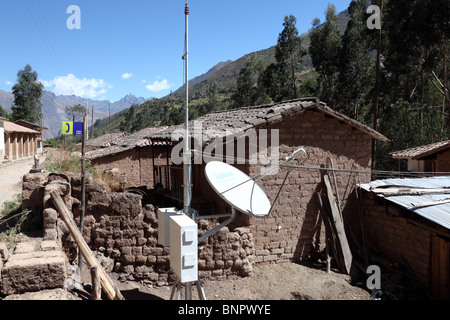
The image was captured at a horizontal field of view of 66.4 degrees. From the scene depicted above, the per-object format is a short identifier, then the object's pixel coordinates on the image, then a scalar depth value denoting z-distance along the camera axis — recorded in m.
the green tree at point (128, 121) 61.32
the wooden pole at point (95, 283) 4.59
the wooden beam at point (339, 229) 8.81
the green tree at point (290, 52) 28.20
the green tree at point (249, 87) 34.52
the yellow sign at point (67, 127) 6.33
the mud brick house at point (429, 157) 14.90
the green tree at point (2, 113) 49.60
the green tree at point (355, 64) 24.59
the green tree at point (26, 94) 48.16
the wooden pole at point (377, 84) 20.33
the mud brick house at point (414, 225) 7.47
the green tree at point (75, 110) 61.34
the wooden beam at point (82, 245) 5.15
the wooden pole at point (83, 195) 6.30
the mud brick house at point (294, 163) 8.81
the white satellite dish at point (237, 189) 4.79
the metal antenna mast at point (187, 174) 4.61
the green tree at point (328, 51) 26.89
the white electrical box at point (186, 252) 3.95
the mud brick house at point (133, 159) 14.70
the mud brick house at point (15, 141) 27.48
